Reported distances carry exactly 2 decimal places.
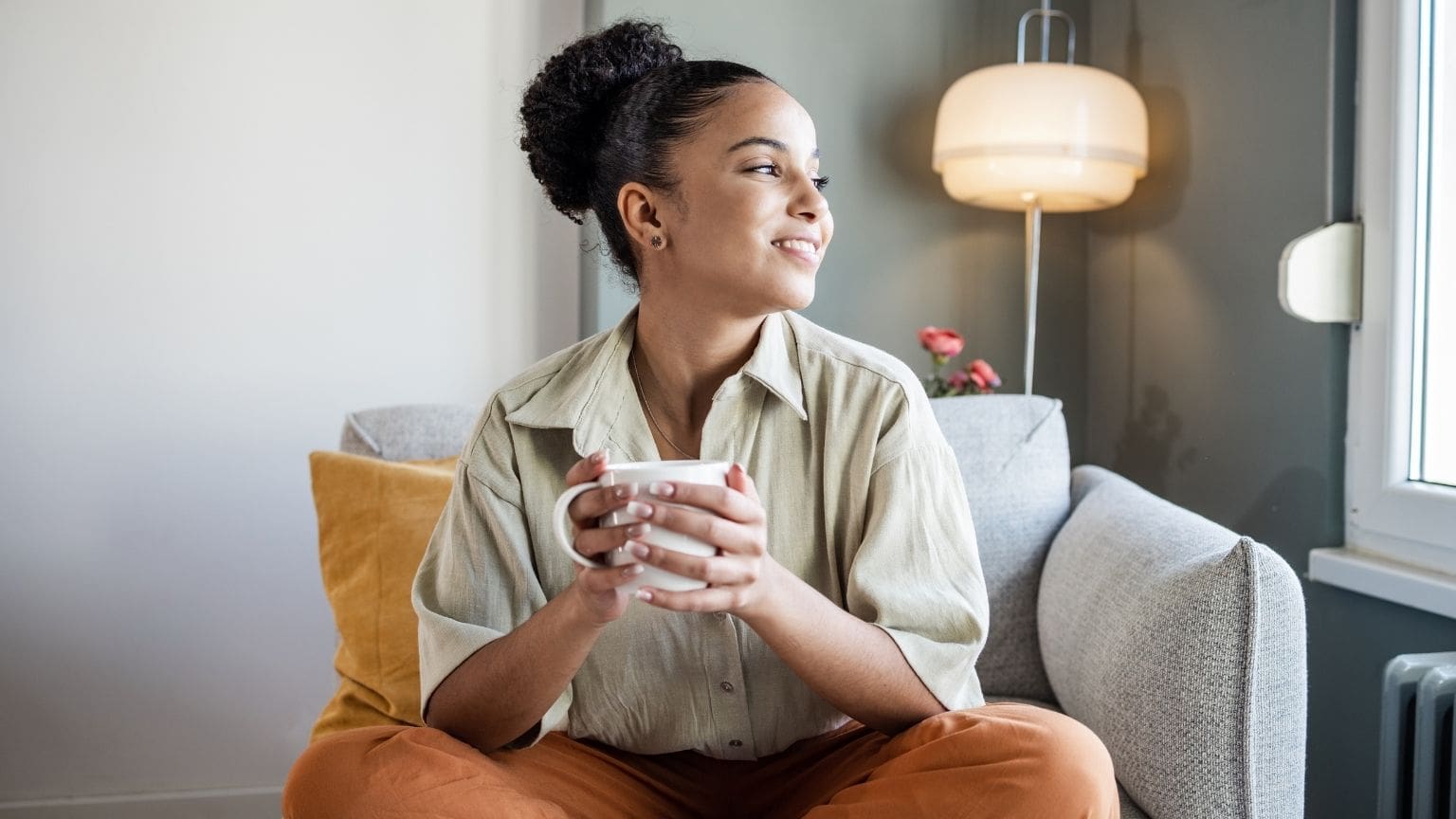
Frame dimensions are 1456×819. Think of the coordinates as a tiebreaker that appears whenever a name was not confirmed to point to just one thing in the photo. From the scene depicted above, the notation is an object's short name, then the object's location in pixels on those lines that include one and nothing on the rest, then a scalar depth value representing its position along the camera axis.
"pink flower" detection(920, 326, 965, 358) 2.17
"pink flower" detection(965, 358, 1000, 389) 2.15
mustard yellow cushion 1.58
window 1.60
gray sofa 1.13
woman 1.04
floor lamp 2.09
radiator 1.26
